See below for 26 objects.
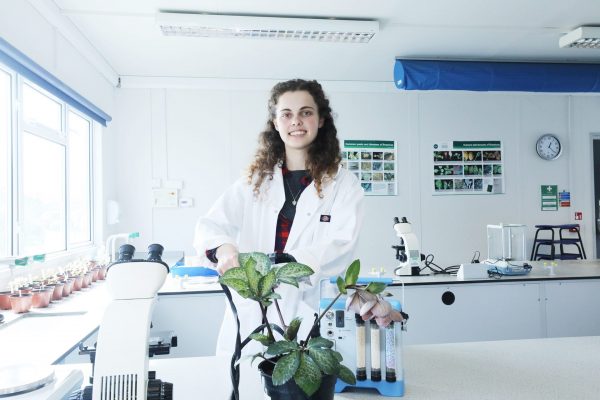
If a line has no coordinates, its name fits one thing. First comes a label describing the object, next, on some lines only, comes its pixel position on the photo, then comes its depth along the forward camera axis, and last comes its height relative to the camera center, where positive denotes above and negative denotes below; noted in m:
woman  1.47 +0.02
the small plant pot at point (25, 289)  2.09 -0.42
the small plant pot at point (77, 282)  2.57 -0.47
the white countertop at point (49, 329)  1.44 -0.51
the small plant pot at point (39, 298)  2.12 -0.46
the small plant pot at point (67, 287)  2.41 -0.47
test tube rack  0.96 -0.35
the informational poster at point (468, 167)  5.06 +0.44
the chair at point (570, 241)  4.87 -0.47
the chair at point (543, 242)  4.92 -0.49
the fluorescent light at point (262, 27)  3.11 +1.42
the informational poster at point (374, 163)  4.95 +0.50
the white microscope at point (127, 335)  0.69 -0.22
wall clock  5.14 +0.69
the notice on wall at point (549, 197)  5.17 +0.05
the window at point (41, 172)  2.54 +0.28
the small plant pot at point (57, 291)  2.31 -0.47
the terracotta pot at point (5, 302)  2.06 -0.47
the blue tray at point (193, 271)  2.89 -0.46
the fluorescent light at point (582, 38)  3.47 +1.43
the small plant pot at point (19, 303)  2.01 -0.46
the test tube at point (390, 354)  0.96 -0.36
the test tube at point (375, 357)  0.97 -0.36
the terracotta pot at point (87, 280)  2.71 -0.48
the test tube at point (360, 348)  0.98 -0.35
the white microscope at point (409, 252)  2.93 -0.35
